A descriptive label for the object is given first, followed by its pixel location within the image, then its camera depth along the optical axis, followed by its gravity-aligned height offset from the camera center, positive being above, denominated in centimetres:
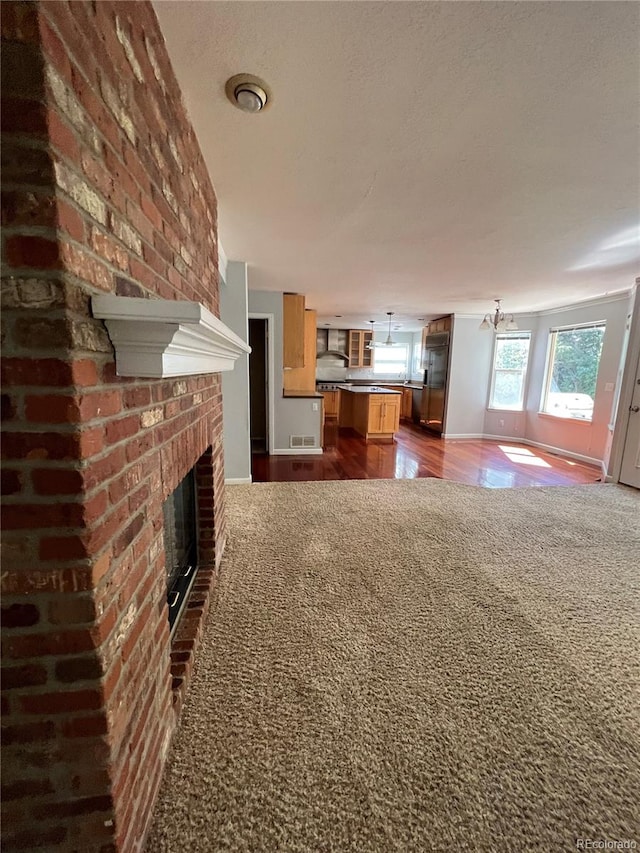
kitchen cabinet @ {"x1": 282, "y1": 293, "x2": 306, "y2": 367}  482 +64
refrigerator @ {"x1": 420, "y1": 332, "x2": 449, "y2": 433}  653 -9
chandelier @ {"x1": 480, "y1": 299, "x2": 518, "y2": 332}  496 +86
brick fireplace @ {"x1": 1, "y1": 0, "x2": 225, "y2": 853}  59 -16
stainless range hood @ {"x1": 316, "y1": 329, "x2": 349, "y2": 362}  879 +81
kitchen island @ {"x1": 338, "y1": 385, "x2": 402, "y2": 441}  604 -69
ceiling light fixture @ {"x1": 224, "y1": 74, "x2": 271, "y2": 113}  125 +107
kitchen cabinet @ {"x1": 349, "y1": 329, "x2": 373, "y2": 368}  873 +67
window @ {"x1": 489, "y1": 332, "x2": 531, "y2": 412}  608 +16
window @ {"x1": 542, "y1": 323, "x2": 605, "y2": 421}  496 +15
